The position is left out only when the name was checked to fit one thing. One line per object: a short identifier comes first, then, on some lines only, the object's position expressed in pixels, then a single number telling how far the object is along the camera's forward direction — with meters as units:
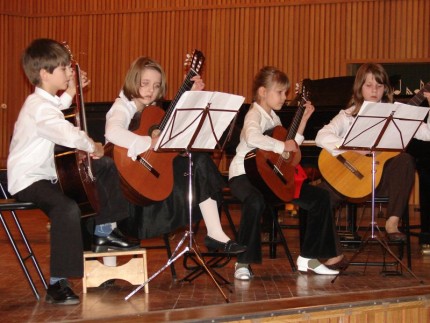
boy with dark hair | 4.11
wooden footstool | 4.54
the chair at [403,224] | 5.56
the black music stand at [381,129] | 4.73
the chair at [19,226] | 4.18
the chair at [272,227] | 5.39
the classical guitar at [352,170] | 5.43
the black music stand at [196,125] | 4.15
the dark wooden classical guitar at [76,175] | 4.18
